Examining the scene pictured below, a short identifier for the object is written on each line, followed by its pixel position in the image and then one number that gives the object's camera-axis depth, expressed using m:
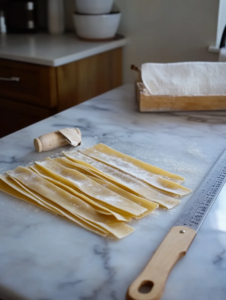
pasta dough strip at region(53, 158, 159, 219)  0.75
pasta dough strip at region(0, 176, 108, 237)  0.70
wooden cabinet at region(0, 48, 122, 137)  1.58
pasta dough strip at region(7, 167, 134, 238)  0.70
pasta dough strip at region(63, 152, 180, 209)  0.78
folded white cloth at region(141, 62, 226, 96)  1.26
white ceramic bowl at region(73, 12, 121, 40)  1.74
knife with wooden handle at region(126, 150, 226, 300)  0.55
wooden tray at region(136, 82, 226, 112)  1.23
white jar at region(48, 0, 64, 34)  1.95
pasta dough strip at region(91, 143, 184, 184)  0.86
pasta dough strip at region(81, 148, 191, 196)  0.82
